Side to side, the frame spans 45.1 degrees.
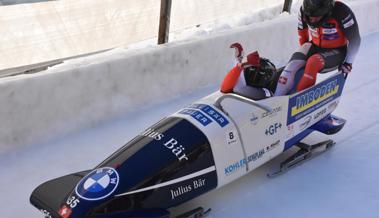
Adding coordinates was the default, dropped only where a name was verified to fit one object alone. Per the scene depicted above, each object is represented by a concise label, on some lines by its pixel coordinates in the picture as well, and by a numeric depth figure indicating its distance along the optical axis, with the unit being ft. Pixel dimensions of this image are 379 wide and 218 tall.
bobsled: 6.75
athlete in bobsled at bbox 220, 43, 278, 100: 9.50
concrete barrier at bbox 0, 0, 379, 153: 10.05
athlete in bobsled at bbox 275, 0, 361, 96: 10.04
